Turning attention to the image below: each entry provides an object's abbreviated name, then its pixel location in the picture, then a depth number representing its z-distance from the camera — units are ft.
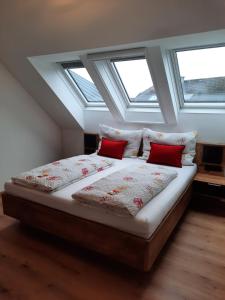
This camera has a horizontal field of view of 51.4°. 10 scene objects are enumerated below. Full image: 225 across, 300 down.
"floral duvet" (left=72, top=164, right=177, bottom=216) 5.85
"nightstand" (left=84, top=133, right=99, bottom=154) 12.98
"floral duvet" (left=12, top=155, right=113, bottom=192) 7.25
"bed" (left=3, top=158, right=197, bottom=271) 5.61
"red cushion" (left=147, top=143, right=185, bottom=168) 9.52
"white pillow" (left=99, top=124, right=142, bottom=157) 11.07
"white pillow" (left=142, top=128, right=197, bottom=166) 9.79
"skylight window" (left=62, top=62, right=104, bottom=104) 11.13
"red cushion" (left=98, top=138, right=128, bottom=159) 10.86
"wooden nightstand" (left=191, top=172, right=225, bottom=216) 9.10
